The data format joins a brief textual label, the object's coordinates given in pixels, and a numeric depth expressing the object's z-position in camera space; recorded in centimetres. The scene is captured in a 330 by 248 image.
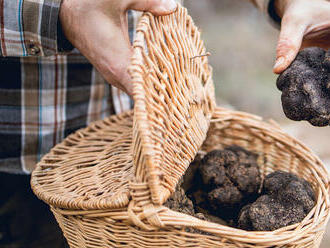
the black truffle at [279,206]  51
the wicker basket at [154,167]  46
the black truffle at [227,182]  57
